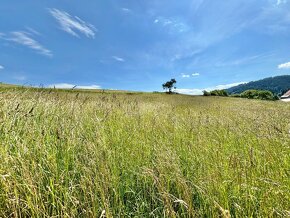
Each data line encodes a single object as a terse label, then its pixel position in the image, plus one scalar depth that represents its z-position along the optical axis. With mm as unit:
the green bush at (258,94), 126825
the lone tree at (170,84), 119625
